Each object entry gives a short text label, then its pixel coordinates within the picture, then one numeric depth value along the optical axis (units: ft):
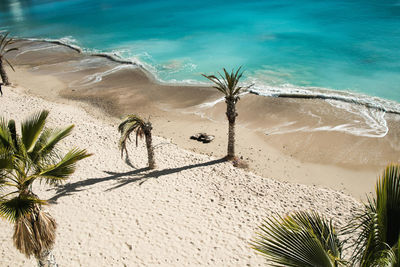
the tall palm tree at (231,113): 48.58
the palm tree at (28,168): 19.06
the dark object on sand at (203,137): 59.93
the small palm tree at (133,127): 43.07
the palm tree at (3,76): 86.17
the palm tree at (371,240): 13.83
